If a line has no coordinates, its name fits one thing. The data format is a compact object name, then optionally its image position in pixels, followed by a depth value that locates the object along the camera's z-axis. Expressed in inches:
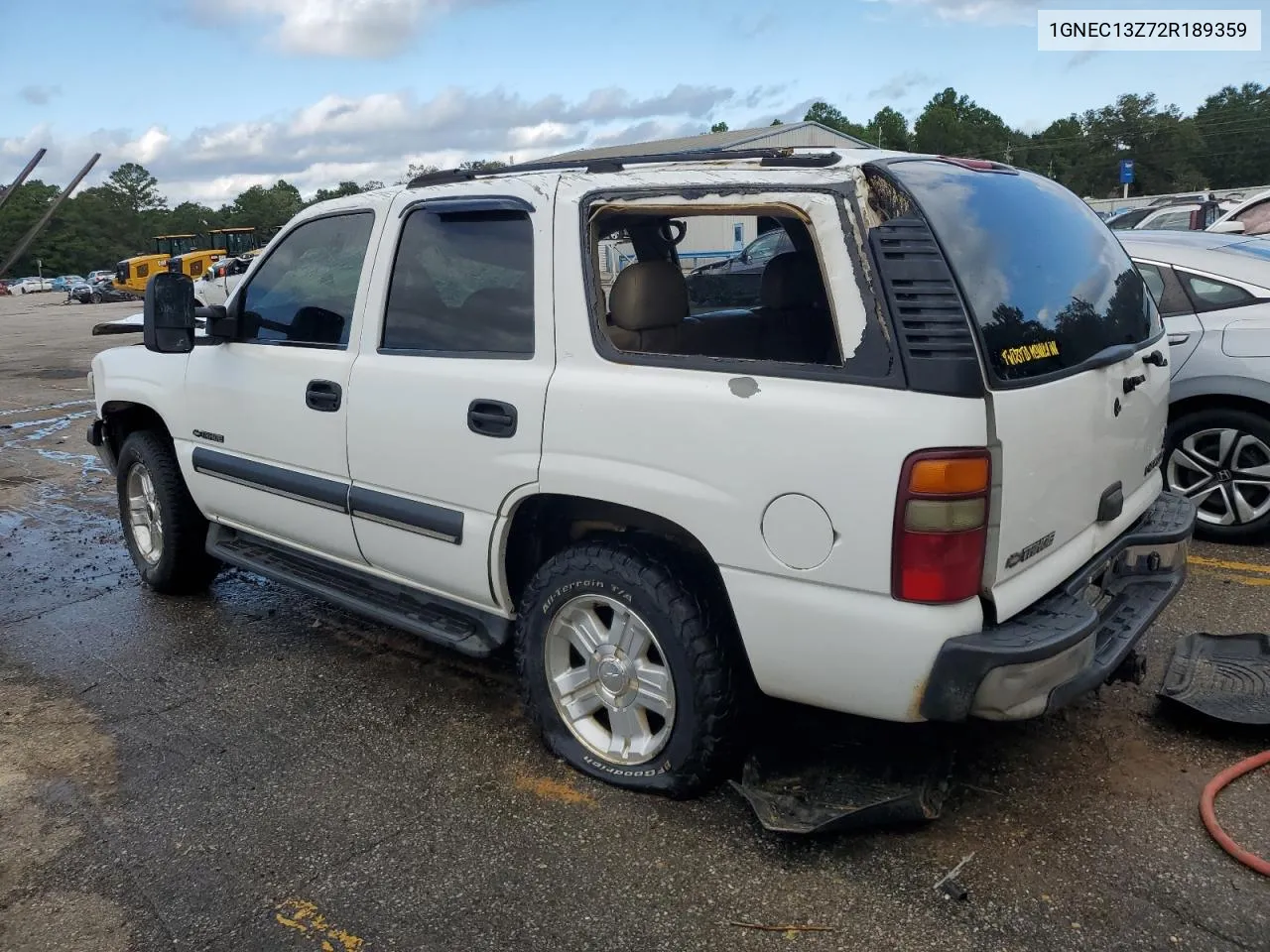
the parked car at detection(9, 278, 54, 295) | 2662.4
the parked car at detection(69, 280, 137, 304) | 1963.1
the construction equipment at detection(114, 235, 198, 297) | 1812.3
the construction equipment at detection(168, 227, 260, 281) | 1491.1
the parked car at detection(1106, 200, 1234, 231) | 626.5
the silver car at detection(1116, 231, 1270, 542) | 194.7
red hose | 102.2
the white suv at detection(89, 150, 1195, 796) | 95.4
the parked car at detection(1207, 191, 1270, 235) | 409.4
